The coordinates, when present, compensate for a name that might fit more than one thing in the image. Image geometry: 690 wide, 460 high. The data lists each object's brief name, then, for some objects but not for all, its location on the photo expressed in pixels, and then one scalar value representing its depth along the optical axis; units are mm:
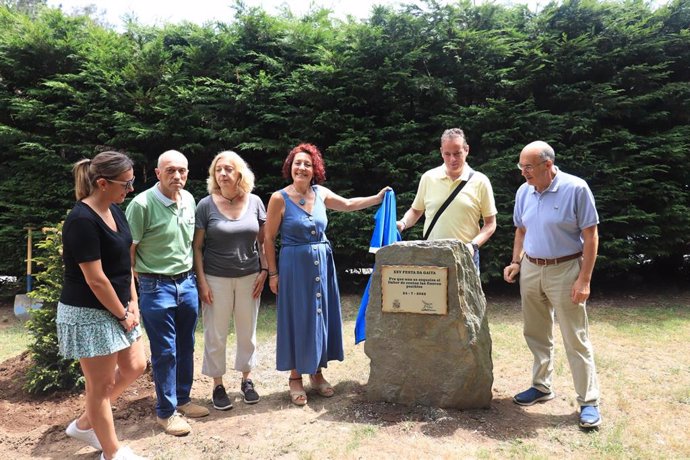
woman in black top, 2436
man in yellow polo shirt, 3635
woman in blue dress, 3562
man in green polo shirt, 3105
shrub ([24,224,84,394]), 3854
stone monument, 3379
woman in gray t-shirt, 3443
